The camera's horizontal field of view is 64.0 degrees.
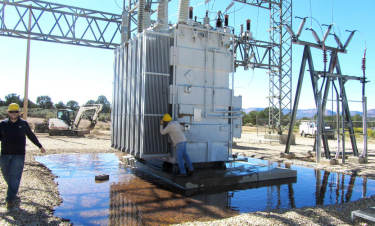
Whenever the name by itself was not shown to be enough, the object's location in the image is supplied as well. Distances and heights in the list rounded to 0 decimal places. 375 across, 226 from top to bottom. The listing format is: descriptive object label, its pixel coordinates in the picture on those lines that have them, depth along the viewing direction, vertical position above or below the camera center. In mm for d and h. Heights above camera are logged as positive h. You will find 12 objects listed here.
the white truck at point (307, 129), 36250 -1308
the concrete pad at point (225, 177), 7812 -1703
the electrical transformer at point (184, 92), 8555 +733
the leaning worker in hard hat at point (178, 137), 8023 -545
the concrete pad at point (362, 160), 12453 -1725
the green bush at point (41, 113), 52697 +485
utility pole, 17484 +2540
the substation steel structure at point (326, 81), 12508 +1607
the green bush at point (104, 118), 59725 -366
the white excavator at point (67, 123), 27789 -695
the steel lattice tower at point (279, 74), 25906 +3886
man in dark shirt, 5730 -649
